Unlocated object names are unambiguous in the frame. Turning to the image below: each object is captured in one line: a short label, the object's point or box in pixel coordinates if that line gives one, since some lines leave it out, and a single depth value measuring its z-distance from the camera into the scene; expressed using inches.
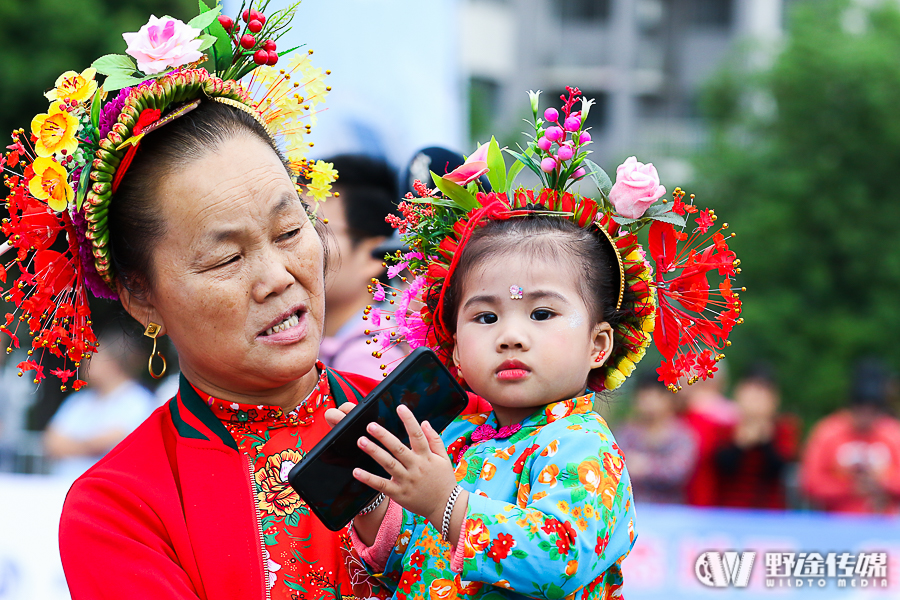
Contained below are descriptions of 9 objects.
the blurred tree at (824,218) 1057.5
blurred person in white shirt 529.0
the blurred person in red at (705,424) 587.5
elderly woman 155.4
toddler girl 146.9
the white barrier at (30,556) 420.2
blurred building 2073.1
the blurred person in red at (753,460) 575.5
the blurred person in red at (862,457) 544.7
